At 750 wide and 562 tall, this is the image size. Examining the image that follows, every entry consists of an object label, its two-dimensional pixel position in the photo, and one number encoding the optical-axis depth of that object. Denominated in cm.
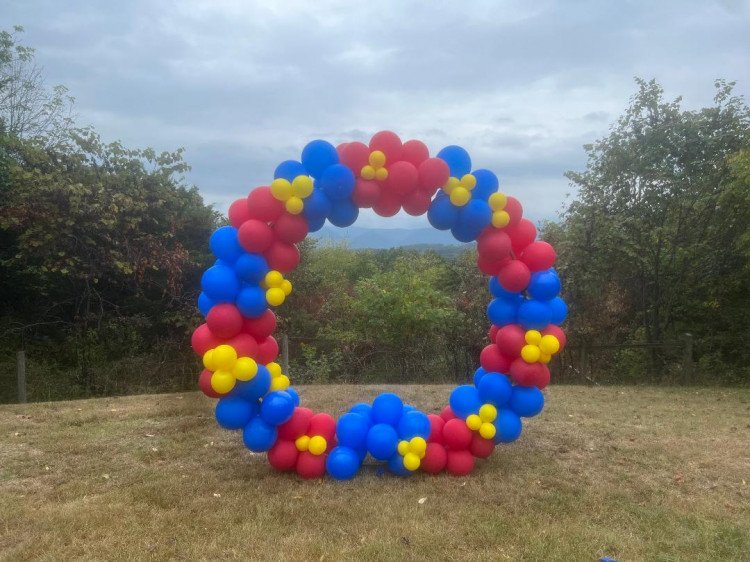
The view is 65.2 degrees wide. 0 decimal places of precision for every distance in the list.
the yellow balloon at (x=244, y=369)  516
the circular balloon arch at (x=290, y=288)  530
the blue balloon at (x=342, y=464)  543
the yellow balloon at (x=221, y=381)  510
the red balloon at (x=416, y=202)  555
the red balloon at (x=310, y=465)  550
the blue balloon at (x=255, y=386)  537
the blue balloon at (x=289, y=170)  540
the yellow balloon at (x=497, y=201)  555
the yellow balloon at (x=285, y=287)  548
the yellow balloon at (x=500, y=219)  555
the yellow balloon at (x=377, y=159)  538
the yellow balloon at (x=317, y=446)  548
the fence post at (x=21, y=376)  1017
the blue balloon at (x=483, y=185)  558
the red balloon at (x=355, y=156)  544
